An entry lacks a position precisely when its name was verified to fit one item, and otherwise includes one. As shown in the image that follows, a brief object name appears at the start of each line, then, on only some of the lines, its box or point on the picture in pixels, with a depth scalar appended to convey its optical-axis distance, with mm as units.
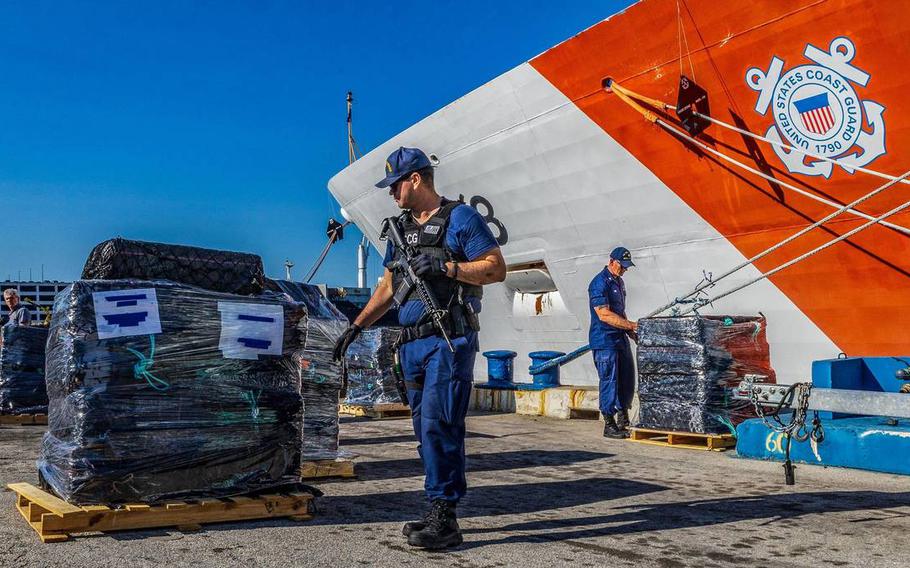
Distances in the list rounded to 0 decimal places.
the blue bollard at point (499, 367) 12523
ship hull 7824
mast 30314
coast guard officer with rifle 3701
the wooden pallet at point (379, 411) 10562
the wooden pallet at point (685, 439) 7406
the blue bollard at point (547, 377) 11641
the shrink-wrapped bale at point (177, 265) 4152
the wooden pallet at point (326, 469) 5527
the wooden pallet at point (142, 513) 3635
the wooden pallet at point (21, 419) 9500
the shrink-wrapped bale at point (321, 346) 6031
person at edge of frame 10070
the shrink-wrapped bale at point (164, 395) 3816
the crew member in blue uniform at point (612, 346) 8391
